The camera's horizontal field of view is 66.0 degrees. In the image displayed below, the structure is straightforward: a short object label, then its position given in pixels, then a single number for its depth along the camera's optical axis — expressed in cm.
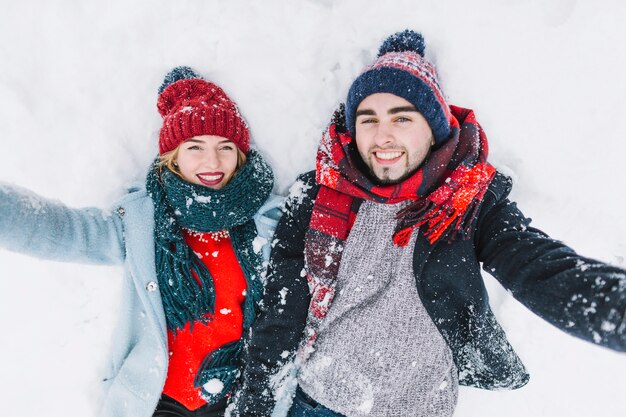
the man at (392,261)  180
